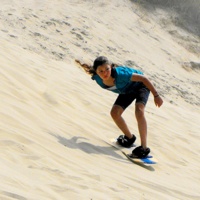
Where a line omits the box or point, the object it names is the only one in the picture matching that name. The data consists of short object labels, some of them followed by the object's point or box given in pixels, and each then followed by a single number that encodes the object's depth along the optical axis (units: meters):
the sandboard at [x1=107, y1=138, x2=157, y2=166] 12.35
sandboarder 12.26
